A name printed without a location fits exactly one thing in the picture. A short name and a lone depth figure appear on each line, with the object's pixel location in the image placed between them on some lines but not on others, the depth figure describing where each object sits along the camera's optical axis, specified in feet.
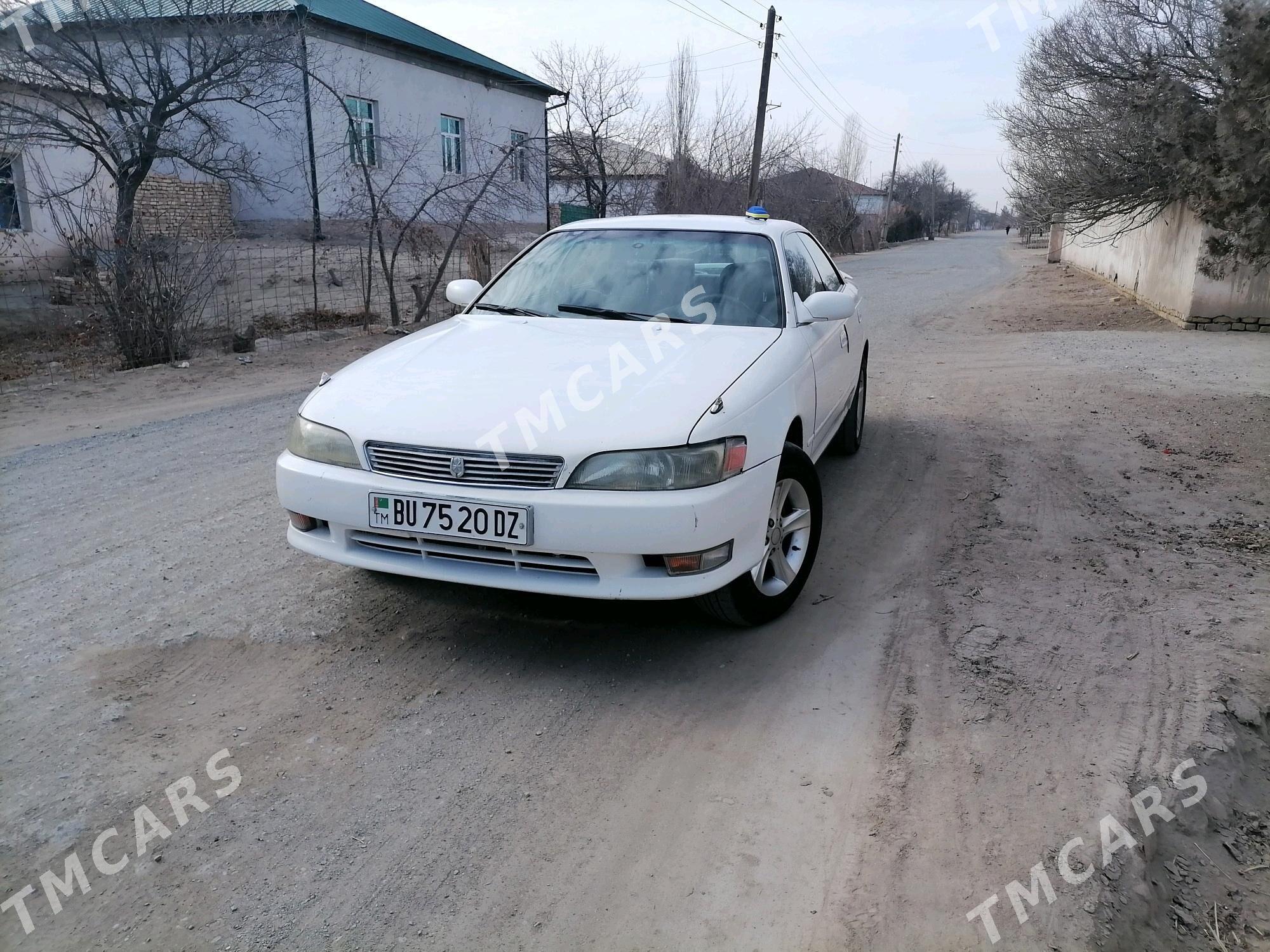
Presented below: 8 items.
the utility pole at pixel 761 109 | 84.12
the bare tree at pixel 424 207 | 38.37
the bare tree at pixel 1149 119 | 23.76
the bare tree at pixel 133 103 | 29.17
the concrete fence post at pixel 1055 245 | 100.89
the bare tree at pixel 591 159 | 64.75
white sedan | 10.05
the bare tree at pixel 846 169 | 177.99
